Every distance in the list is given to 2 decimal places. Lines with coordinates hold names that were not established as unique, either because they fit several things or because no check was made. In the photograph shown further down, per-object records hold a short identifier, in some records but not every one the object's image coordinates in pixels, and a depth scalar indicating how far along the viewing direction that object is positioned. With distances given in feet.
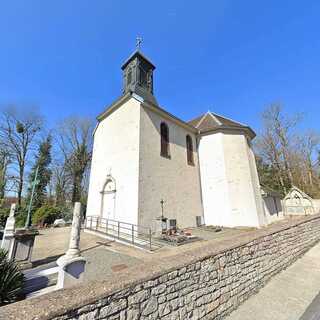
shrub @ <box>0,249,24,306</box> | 10.69
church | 35.55
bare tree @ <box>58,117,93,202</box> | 75.87
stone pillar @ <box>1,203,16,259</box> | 18.27
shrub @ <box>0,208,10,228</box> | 43.87
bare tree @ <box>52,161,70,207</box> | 78.33
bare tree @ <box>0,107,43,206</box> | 66.49
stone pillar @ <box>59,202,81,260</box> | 11.75
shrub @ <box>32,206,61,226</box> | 53.88
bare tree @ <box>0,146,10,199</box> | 59.22
